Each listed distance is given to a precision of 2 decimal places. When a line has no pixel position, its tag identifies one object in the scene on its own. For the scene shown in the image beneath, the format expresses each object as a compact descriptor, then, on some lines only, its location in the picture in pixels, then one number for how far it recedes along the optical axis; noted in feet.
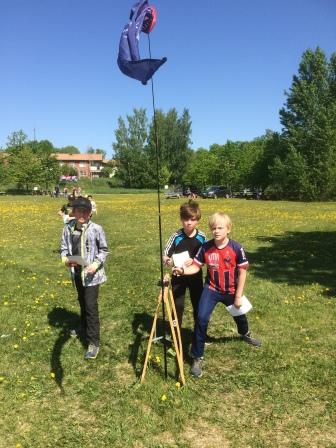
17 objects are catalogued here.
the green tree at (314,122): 162.71
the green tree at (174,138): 297.53
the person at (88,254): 18.21
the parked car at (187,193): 206.00
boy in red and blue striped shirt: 16.93
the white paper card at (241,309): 17.75
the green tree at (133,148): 295.89
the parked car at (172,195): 189.47
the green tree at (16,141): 245.82
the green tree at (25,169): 223.71
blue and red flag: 15.03
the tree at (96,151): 617.13
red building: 501.56
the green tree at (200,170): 285.02
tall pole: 14.78
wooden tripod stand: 16.17
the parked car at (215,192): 192.85
